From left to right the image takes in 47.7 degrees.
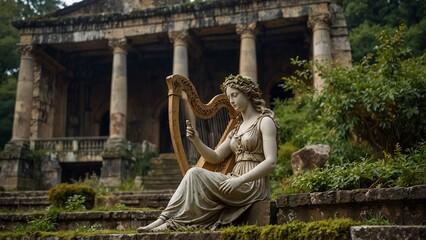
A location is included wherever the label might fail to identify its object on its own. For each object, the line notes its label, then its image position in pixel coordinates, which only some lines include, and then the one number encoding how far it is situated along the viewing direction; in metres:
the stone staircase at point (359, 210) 3.39
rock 8.91
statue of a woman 4.38
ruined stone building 18.30
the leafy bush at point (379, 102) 9.00
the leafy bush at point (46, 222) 6.63
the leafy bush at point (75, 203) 8.19
